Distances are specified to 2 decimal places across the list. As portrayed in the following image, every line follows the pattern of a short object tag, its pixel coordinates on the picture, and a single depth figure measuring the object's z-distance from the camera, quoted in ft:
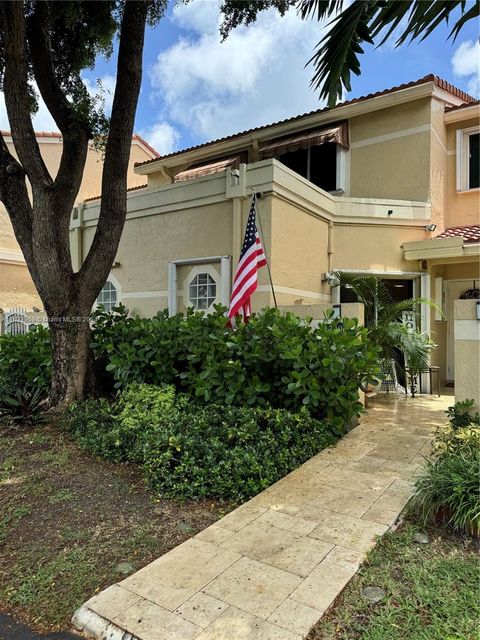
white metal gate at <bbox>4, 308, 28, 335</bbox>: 43.06
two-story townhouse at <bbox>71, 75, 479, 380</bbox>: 28.04
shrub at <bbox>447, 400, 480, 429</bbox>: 16.07
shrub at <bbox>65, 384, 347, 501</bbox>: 14.46
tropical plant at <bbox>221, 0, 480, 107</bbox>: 13.51
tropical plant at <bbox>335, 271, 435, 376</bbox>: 25.62
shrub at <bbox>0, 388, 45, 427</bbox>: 21.34
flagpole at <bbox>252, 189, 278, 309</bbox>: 25.79
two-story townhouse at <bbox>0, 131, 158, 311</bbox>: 55.72
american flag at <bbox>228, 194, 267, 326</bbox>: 23.13
